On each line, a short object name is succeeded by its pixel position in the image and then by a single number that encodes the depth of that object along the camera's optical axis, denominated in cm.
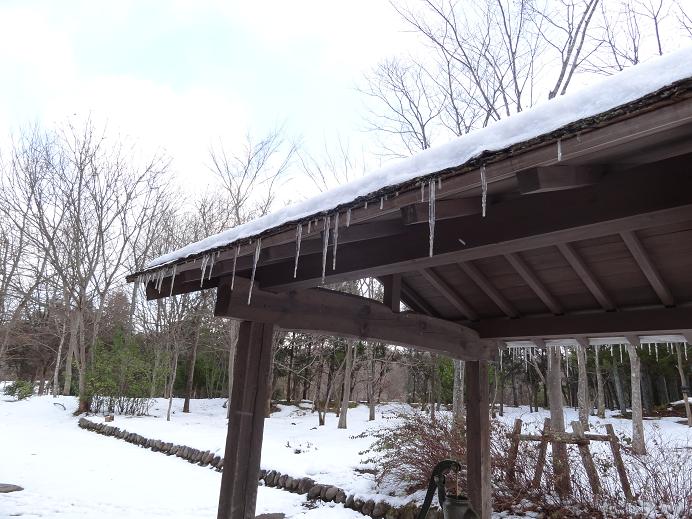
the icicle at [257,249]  228
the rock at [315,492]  589
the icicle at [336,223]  191
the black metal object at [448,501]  203
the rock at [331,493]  571
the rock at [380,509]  503
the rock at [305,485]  606
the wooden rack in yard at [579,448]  468
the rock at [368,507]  516
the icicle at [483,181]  146
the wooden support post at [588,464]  468
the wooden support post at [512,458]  511
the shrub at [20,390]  1678
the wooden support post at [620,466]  461
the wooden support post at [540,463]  492
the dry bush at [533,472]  452
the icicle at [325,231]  196
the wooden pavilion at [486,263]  147
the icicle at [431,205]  158
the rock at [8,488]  556
